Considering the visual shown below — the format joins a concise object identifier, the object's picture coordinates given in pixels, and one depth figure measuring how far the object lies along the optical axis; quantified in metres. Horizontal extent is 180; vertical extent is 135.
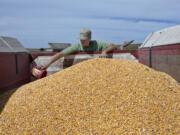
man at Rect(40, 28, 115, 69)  4.14
